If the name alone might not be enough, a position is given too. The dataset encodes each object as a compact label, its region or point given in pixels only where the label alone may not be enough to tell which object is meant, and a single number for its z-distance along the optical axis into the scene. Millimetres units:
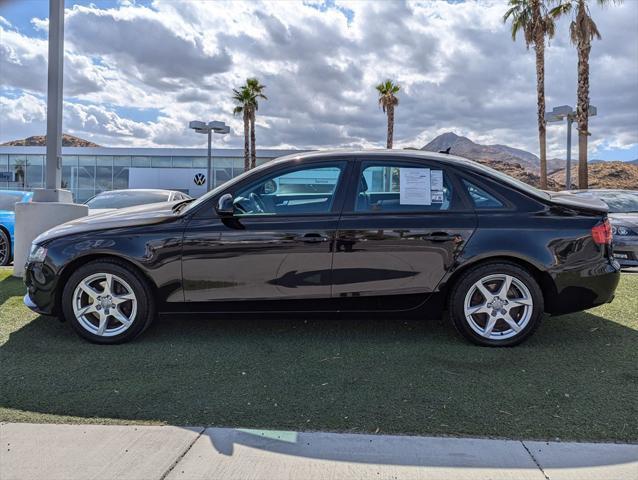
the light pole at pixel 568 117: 19344
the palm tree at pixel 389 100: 31844
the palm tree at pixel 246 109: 34281
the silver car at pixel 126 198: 9443
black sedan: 4090
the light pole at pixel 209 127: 19891
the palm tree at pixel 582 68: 19484
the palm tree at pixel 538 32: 21516
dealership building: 33875
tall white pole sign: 6785
